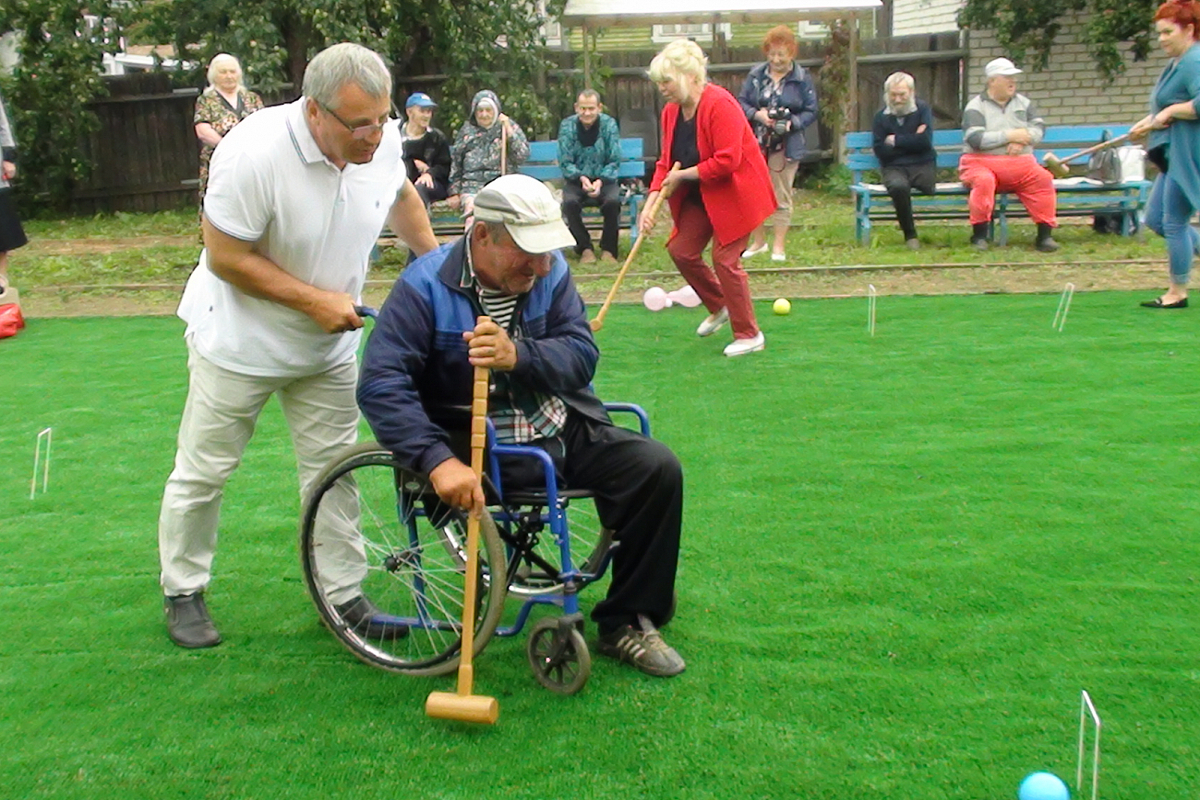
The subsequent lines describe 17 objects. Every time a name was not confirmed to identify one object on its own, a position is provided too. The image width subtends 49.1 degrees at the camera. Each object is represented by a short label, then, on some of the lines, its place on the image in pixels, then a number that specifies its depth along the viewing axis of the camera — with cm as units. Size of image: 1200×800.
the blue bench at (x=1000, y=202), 1170
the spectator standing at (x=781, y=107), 1191
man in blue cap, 1187
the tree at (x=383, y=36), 1481
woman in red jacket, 725
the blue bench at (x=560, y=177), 1188
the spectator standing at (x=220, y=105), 1000
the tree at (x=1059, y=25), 1577
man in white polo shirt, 346
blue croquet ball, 281
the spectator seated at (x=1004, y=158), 1125
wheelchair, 348
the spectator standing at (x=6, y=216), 952
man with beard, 1172
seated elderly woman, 1159
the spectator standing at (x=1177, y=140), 798
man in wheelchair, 337
